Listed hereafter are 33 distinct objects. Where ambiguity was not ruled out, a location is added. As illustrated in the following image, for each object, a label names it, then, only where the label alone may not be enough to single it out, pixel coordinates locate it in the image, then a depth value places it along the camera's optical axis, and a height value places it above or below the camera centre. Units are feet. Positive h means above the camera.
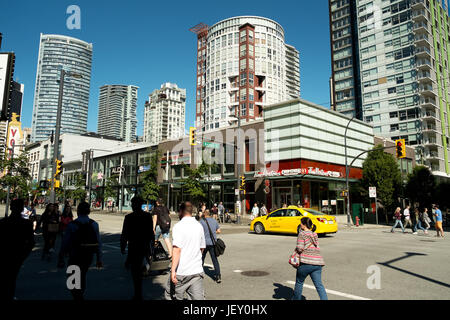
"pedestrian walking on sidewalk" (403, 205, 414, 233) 71.82 -2.74
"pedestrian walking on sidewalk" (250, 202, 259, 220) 82.42 -2.79
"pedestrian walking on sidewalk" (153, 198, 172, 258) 34.68 -2.04
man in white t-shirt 13.07 -2.60
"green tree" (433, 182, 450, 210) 114.01 +2.50
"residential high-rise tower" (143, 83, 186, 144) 549.54 +161.23
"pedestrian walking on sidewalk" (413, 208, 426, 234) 61.51 -3.57
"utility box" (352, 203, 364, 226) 87.51 -2.83
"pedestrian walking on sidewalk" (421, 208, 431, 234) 63.59 -3.06
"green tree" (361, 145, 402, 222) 104.27 +8.75
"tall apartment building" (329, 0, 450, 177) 194.80 +90.65
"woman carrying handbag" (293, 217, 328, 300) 15.94 -3.09
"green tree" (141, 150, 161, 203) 137.28 +9.93
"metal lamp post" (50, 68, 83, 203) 49.24 +11.19
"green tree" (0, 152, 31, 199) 73.31 +6.60
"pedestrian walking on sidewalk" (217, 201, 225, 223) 92.32 -3.80
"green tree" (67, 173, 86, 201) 167.73 +5.46
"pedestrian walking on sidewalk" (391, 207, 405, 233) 66.66 -3.01
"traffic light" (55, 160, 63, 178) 53.06 +5.80
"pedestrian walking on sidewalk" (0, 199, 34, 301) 13.79 -2.23
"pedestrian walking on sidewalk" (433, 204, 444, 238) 57.57 -3.51
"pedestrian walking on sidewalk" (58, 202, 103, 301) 16.25 -2.31
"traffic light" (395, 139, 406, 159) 70.03 +12.71
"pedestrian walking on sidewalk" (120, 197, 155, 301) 17.33 -2.15
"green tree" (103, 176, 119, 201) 163.12 +7.68
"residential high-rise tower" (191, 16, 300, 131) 240.94 +107.60
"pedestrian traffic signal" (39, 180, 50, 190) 57.16 +3.14
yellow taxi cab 52.01 -3.56
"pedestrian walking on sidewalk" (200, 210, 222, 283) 22.84 -2.79
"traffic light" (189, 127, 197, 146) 72.42 +16.00
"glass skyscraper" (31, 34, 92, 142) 550.77 +246.47
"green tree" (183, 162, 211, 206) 115.34 +7.79
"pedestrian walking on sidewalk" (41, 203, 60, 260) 32.19 -2.54
